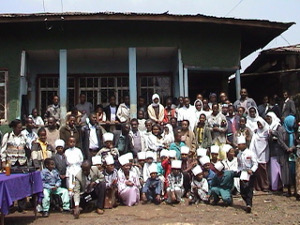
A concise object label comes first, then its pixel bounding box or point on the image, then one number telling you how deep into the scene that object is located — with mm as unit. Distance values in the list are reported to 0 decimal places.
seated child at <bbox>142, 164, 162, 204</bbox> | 8078
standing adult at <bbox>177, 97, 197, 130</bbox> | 9669
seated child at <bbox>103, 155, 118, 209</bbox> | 7805
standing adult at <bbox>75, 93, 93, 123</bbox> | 10152
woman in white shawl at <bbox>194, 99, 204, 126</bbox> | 9667
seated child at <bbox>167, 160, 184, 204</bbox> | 7980
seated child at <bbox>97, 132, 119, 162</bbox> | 8430
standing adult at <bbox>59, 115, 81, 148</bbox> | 8797
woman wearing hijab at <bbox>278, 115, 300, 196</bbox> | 8564
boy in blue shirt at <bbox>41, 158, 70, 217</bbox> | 7551
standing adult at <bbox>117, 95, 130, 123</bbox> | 10098
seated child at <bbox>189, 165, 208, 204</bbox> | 8047
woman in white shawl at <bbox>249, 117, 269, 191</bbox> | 9039
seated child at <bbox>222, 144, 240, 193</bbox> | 8156
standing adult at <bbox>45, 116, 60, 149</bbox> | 8797
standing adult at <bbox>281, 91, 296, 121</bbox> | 9750
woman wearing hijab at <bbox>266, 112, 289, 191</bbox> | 8828
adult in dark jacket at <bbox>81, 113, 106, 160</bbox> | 8859
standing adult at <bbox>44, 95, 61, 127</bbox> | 10164
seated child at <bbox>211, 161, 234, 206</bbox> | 7826
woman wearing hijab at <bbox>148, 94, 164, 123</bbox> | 9617
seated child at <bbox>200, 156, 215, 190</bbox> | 8211
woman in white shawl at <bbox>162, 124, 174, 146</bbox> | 8914
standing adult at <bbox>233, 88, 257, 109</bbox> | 9844
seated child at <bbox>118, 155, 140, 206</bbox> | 8008
